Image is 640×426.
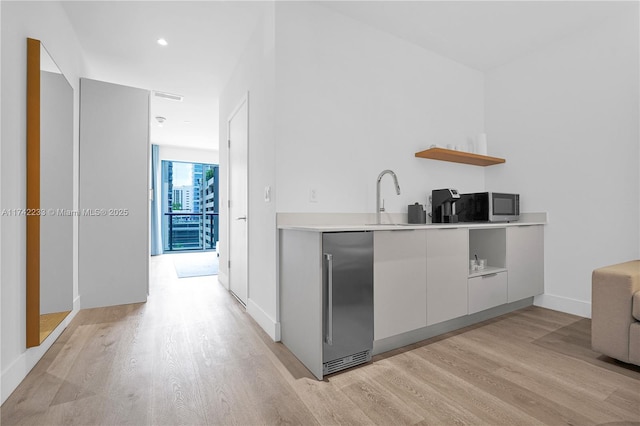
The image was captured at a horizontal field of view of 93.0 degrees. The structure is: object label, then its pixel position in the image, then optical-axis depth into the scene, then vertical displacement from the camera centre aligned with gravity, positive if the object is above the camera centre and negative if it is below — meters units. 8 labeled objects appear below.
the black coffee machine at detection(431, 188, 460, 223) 2.64 +0.08
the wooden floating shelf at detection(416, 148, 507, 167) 2.81 +0.57
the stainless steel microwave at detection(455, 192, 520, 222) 2.83 +0.07
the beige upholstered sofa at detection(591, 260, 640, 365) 1.71 -0.58
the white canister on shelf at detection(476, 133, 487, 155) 3.21 +0.75
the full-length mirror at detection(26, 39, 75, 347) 1.76 +0.13
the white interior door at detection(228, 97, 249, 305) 2.94 +0.14
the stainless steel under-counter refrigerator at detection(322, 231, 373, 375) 1.66 -0.48
